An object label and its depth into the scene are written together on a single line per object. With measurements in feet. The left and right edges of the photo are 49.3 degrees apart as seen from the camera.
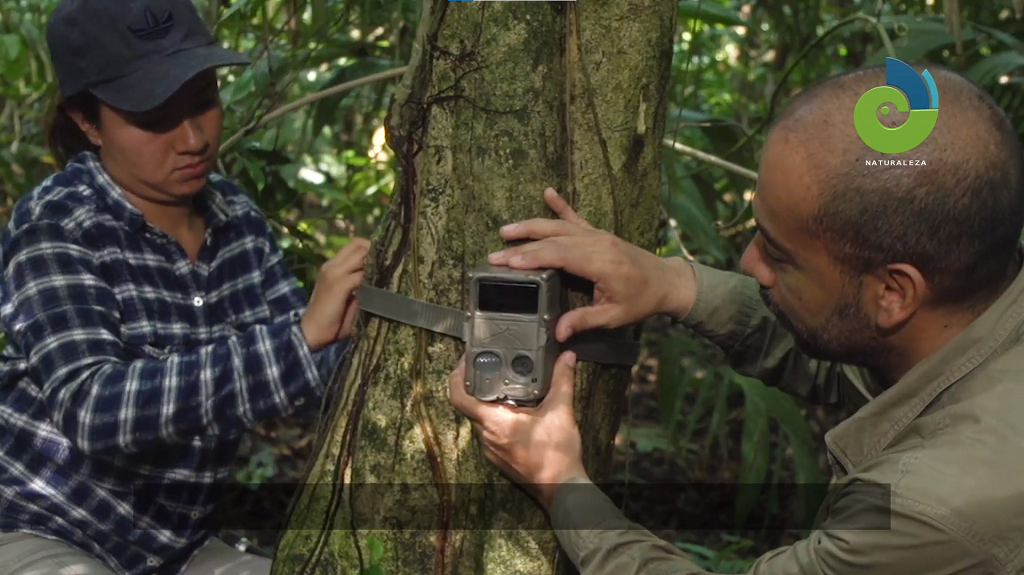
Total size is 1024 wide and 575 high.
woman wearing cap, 6.82
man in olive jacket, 5.08
